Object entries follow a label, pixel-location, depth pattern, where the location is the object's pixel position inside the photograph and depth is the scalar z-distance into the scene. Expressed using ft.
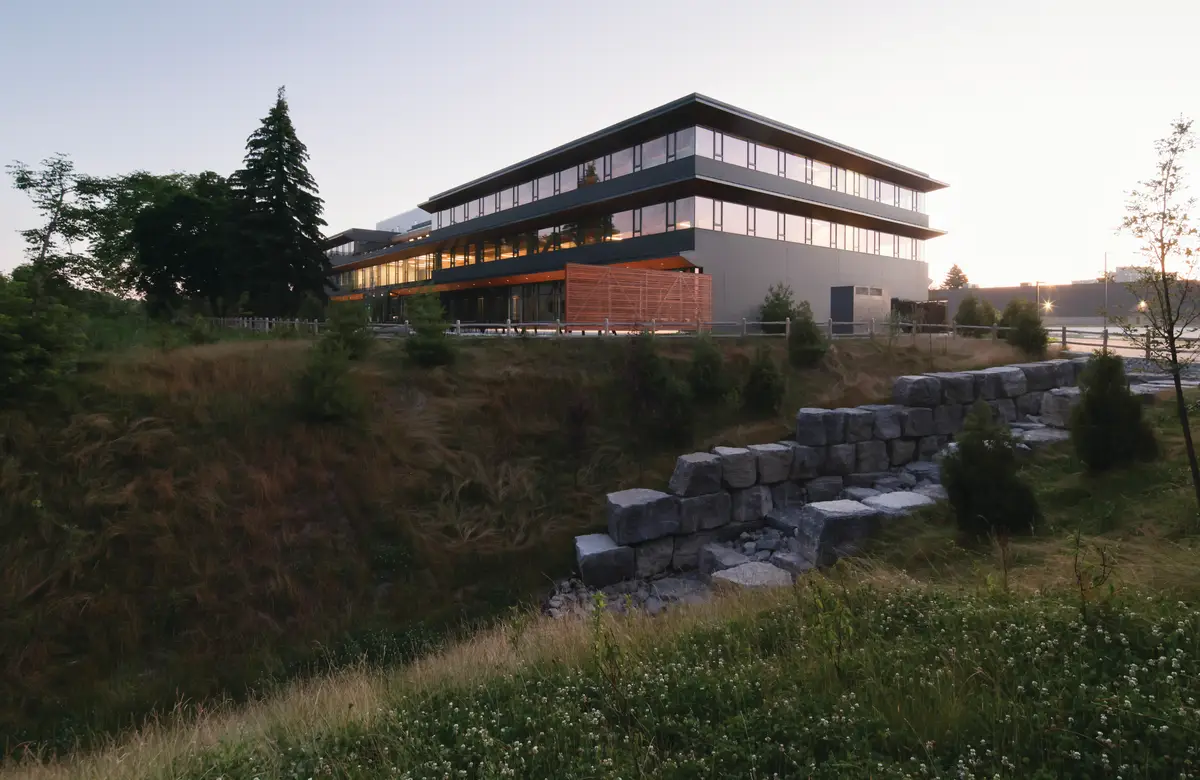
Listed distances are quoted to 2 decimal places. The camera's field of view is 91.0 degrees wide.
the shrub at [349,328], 48.49
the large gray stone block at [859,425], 47.70
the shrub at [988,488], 28.07
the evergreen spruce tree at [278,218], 97.86
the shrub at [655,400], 51.13
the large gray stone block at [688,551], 41.11
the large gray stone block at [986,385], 53.67
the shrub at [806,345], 63.05
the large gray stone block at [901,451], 49.44
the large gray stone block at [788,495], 45.55
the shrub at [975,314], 90.06
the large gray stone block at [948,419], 50.96
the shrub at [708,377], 54.70
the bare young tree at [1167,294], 25.20
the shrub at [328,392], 42.83
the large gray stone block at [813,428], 46.73
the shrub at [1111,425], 32.45
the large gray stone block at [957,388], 51.55
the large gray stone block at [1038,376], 57.93
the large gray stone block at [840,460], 46.91
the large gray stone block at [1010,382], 55.16
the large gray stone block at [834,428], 46.88
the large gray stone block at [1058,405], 46.24
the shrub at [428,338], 52.85
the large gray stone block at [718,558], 38.14
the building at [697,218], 100.27
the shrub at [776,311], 81.25
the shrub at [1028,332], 71.61
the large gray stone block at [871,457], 48.06
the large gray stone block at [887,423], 48.65
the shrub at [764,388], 54.70
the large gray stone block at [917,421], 49.47
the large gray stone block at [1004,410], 54.44
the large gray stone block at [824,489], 45.73
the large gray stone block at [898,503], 33.47
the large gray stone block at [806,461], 46.09
